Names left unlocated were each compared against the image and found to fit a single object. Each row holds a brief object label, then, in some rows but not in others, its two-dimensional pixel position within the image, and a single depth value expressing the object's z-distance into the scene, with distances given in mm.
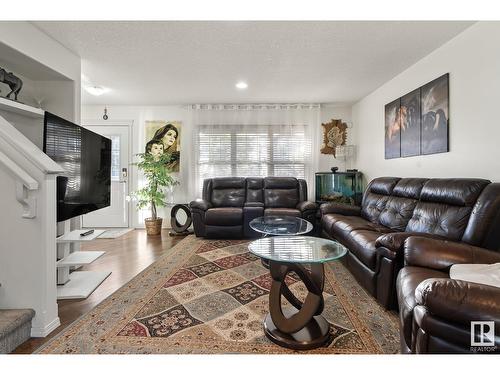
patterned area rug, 1534
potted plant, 4387
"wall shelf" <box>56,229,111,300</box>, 2236
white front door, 4863
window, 4809
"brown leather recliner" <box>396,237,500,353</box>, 916
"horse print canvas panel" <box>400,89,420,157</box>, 2953
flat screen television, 2041
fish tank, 4410
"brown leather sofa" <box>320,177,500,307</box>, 1804
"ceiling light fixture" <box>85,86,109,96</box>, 3375
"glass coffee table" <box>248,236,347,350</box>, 1524
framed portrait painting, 4883
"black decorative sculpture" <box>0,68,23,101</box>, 2094
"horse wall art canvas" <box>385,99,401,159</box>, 3330
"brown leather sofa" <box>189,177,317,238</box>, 3971
